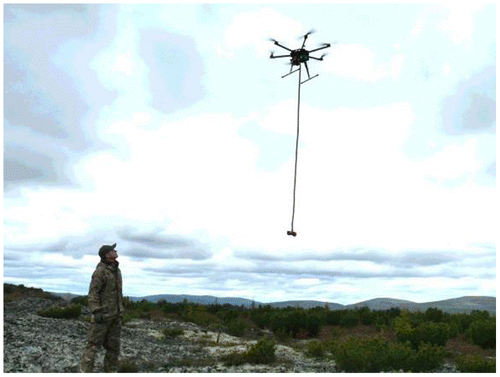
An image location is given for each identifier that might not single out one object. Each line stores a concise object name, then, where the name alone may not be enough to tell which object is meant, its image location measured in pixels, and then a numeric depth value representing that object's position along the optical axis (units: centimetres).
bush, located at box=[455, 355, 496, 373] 1207
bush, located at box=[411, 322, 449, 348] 1666
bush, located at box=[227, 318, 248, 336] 2208
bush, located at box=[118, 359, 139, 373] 1106
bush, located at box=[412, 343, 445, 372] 1240
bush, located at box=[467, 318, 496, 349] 1777
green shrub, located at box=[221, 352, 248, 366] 1248
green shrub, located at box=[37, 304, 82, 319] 2075
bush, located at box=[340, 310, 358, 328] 2508
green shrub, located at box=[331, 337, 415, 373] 1197
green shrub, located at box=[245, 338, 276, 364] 1295
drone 1118
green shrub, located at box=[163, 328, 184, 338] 1966
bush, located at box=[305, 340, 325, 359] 1484
